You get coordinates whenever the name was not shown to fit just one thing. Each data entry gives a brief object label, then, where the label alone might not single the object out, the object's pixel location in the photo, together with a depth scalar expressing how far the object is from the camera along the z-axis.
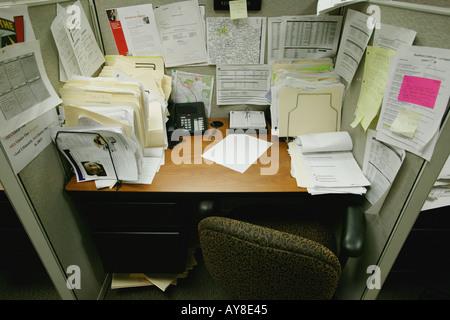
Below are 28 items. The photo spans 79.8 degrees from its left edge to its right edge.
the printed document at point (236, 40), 1.12
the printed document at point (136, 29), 1.09
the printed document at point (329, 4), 0.91
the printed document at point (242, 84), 1.22
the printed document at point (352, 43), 0.91
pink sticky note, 0.64
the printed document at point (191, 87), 1.24
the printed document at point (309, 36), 1.10
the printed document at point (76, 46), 0.88
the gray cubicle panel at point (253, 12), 1.07
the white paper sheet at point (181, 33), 1.09
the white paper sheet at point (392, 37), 0.69
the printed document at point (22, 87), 0.68
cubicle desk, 0.92
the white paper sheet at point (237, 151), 1.03
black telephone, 1.19
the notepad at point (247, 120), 1.22
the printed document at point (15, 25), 0.67
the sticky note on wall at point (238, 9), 1.06
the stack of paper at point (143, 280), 1.26
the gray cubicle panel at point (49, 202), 0.77
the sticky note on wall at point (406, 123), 0.69
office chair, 0.53
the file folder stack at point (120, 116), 0.86
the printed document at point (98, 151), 0.84
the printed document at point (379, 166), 0.78
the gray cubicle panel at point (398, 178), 0.64
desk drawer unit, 0.97
